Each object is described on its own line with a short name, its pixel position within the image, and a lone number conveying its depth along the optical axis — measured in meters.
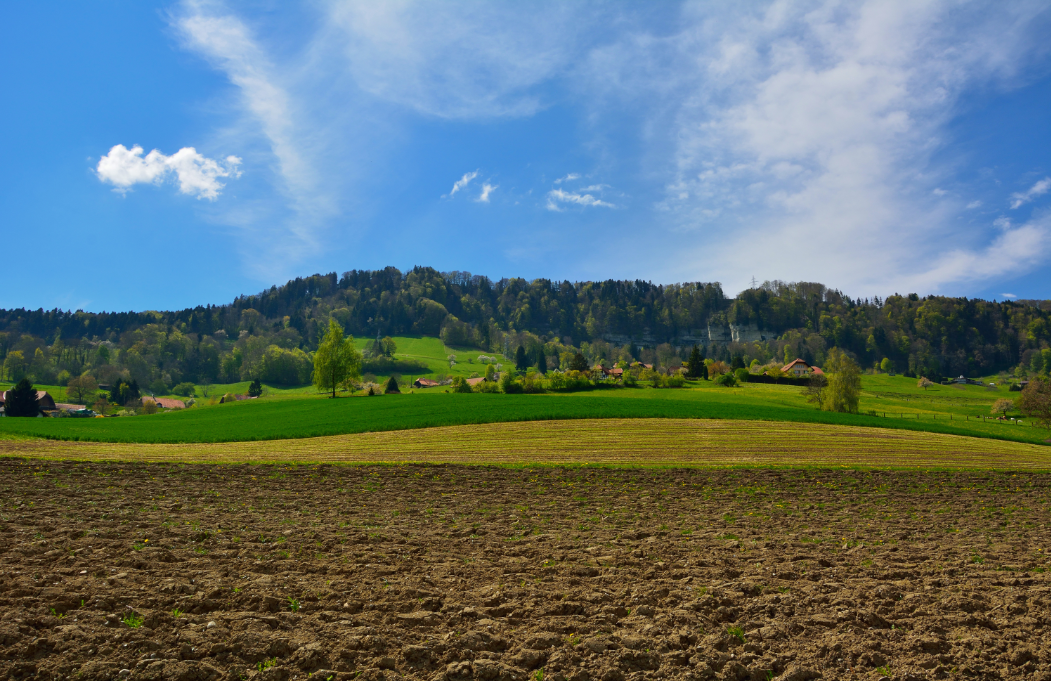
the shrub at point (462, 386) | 79.29
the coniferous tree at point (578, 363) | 91.88
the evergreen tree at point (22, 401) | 70.00
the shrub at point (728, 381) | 87.75
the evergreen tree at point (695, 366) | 99.19
